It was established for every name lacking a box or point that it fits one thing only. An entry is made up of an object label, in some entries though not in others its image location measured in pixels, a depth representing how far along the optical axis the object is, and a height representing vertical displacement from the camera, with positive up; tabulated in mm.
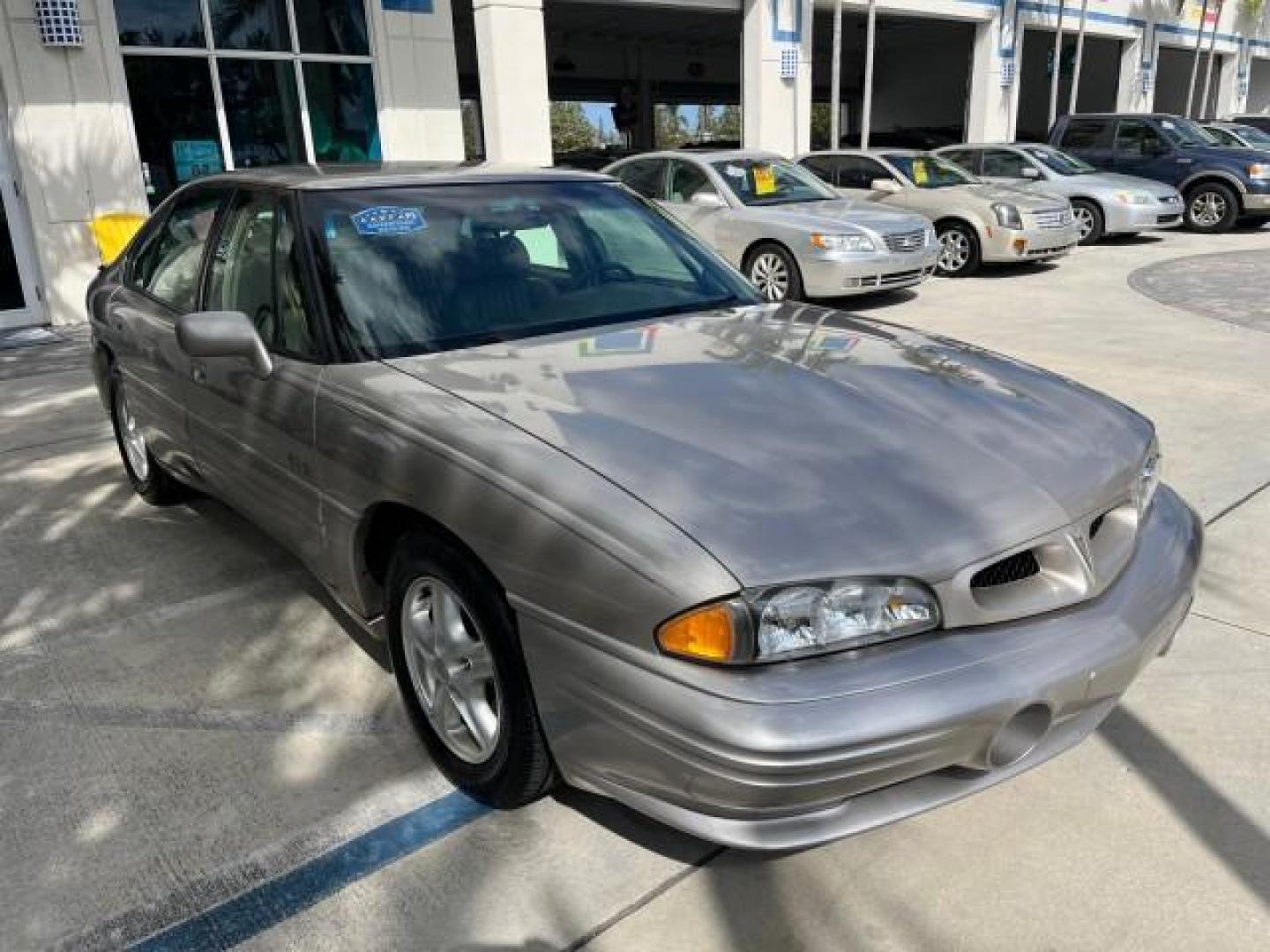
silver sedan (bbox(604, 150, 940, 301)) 9227 -1152
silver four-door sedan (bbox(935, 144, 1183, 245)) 13414 -1309
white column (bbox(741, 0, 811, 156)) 16000 +320
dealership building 9789 +193
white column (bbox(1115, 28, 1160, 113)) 25734 +267
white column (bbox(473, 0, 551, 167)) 13047 +337
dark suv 14602 -1094
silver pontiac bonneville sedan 1914 -838
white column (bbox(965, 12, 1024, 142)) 20547 +153
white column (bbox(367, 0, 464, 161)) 11695 +284
